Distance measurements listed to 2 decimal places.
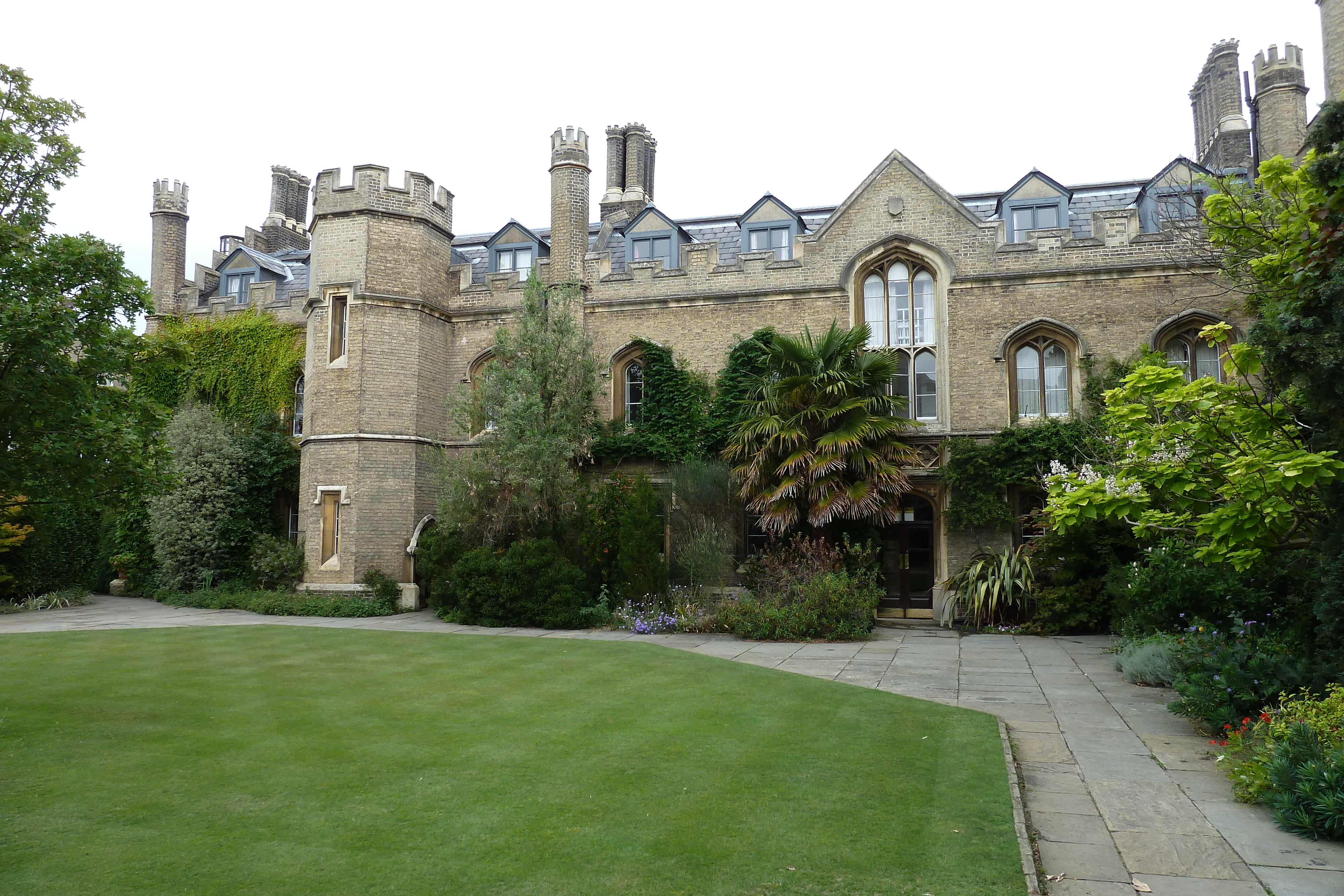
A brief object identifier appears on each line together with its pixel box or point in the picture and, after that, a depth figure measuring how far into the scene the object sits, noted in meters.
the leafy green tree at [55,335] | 6.43
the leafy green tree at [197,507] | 18.62
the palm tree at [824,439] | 14.45
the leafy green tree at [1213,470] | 6.23
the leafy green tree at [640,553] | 15.28
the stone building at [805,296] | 16.23
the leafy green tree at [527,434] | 15.75
